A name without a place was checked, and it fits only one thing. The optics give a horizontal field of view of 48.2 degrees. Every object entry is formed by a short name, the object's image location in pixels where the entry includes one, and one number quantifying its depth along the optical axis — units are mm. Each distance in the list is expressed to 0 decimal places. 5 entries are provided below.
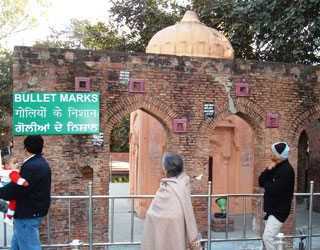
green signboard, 7567
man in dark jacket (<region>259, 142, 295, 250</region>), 4914
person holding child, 4320
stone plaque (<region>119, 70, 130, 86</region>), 8148
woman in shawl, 3621
